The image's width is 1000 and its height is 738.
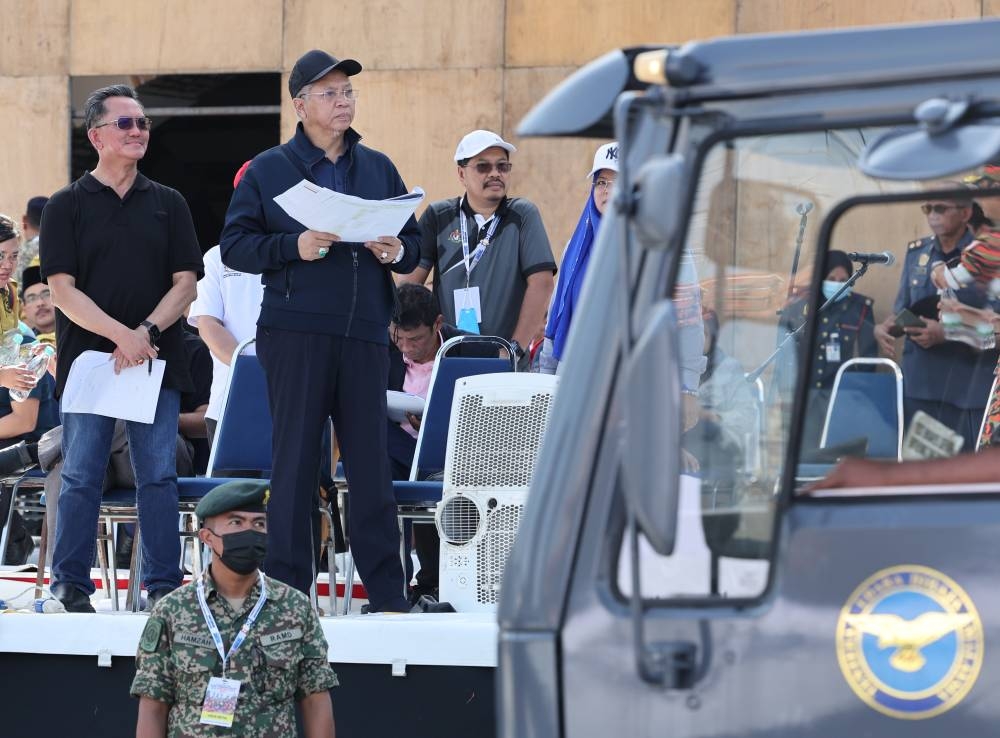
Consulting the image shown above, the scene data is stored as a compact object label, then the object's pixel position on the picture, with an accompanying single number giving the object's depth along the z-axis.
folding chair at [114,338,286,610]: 14.97
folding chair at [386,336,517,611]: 14.80
